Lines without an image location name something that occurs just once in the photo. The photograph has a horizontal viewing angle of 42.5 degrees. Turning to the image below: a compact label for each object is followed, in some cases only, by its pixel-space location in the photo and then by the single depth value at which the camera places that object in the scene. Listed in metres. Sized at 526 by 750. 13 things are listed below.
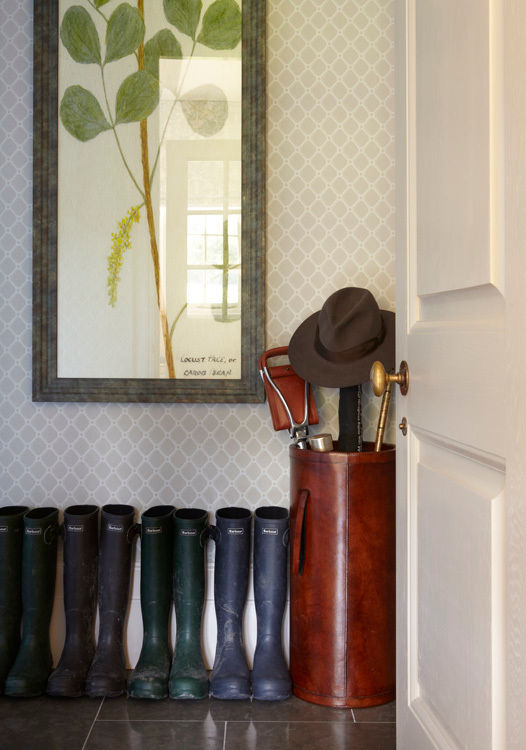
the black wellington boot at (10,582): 2.23
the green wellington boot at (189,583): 2.22
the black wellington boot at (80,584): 2.23
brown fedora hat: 2.10
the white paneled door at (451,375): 0.84
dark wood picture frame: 2.36
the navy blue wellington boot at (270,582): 2.21
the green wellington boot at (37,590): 2.20
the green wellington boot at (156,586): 2.22
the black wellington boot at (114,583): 2.21
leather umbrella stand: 2.05
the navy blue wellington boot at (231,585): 2.20
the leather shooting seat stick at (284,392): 2.29
